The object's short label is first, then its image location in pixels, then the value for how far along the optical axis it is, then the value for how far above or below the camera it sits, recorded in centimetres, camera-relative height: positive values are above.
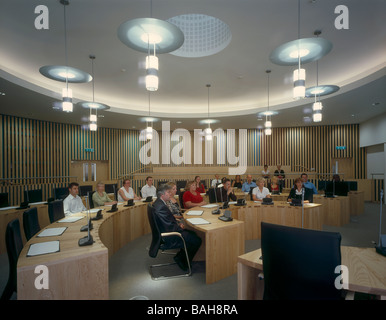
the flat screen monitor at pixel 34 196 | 570 -86
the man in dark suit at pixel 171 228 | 323 -102
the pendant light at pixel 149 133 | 669 +95
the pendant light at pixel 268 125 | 599 +109
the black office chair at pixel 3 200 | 467 -79
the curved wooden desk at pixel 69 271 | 178 -98
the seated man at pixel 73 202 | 431 -80
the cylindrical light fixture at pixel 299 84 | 298 +108
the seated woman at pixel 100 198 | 495 -81
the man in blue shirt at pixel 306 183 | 619 -68
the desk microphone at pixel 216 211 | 392 -91
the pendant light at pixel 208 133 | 715 +104
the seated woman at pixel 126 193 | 558 -81
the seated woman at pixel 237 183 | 888 -90
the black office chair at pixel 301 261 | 128 -64
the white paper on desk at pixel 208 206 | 465 -96
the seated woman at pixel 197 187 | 607 -78
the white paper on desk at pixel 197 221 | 336 -95
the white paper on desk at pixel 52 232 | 266 -88
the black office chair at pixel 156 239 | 307 -113
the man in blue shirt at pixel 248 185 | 743 -83
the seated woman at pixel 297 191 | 532 -77
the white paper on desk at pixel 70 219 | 338 -90
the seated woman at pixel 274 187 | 671 -84
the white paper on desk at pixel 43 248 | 206 -86
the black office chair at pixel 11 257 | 194 -87
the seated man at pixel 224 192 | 546 -78
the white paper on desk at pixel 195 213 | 393 -95
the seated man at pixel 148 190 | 640 -82
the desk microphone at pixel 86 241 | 227 -84
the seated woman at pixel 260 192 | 553 -81
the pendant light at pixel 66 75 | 373 +169
